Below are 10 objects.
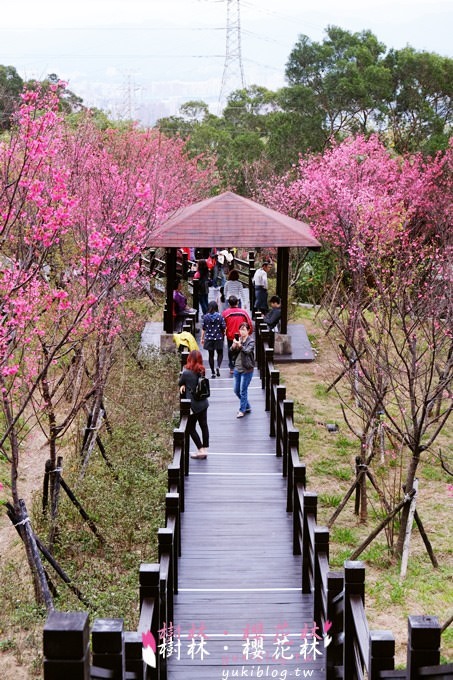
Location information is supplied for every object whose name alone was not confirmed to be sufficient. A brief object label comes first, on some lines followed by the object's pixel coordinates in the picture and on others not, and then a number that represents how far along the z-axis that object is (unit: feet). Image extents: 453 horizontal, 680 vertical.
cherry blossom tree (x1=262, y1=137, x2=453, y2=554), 38.69
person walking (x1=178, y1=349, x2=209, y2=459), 33.68
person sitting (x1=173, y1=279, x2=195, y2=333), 55.72
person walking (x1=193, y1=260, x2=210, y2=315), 57.26
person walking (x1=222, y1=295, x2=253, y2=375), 44.32
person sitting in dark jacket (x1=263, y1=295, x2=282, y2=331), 52.69
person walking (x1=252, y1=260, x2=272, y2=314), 55.72
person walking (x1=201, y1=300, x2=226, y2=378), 44.16
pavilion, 53.52
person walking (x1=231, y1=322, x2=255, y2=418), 38.40
